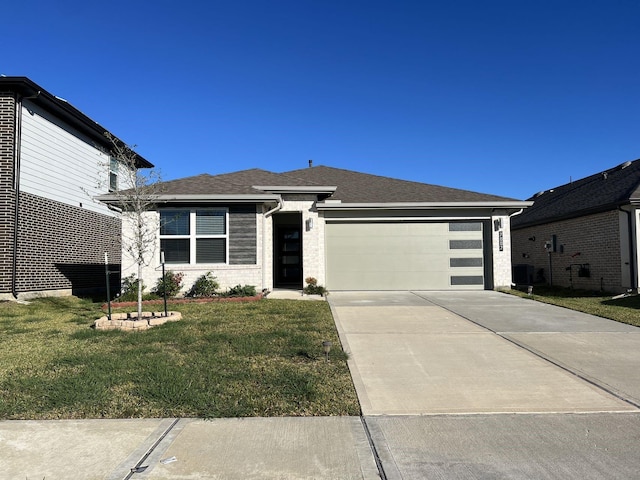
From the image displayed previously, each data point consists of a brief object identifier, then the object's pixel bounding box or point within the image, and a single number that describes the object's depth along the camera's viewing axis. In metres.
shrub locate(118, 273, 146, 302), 11.60
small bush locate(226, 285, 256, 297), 12.16
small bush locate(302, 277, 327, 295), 13.62
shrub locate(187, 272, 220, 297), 12.31
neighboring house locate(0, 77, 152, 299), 11.59
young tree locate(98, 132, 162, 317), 9.02
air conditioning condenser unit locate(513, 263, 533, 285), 18.39
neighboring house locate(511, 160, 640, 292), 13.49
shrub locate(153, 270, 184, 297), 12.03
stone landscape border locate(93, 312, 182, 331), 7.91
